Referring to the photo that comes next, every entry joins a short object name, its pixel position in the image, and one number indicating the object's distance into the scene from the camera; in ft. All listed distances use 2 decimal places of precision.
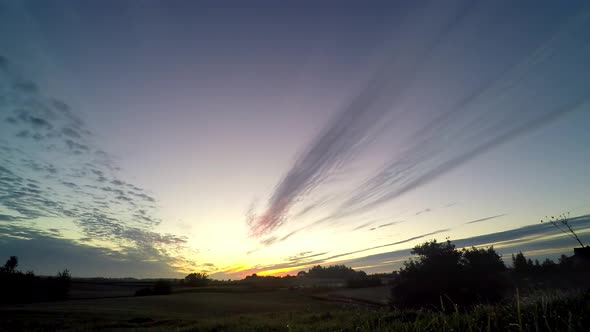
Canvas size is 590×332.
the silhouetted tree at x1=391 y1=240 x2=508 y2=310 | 151.74
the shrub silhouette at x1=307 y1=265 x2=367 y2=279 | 538.10
